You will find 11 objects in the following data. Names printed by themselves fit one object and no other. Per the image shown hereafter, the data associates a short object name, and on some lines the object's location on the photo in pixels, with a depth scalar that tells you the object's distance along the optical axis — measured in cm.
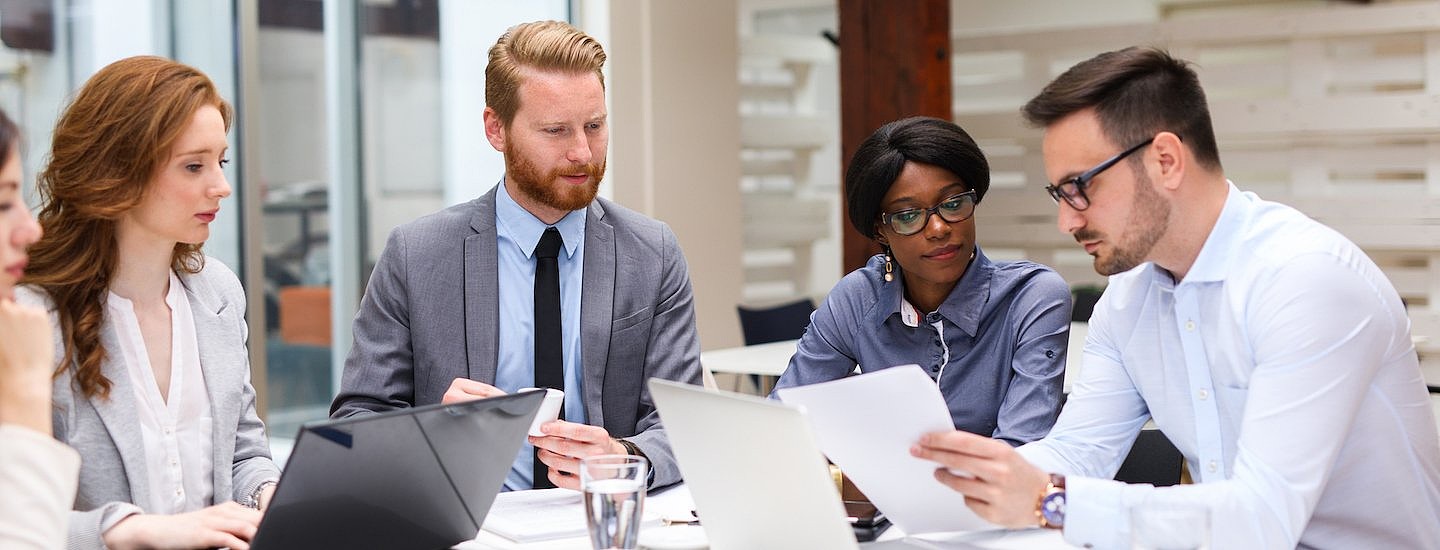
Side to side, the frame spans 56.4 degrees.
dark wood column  554
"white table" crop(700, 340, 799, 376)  413
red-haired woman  192
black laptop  156
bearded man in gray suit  243
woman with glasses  242
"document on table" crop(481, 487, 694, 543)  188
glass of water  164
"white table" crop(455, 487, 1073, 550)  179
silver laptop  147
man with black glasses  168
